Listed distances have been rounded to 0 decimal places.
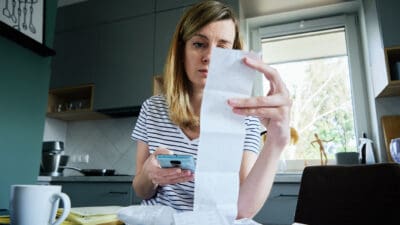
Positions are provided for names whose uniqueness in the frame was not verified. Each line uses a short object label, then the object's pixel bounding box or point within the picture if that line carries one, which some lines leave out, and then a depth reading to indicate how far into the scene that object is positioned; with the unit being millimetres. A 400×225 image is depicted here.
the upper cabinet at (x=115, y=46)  2248
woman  569
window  2139
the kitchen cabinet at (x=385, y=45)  1702
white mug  464
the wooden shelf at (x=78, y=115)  2445
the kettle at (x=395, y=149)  1589
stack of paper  523
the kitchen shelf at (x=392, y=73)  1684
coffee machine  2195
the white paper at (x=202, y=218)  412
